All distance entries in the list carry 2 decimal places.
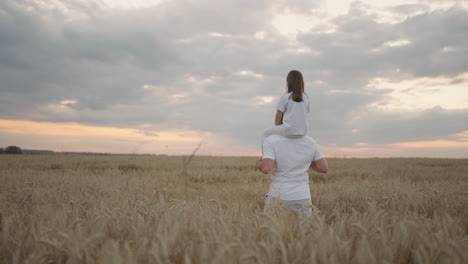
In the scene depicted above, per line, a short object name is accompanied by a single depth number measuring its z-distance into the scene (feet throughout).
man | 12.68
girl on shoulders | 12.37
